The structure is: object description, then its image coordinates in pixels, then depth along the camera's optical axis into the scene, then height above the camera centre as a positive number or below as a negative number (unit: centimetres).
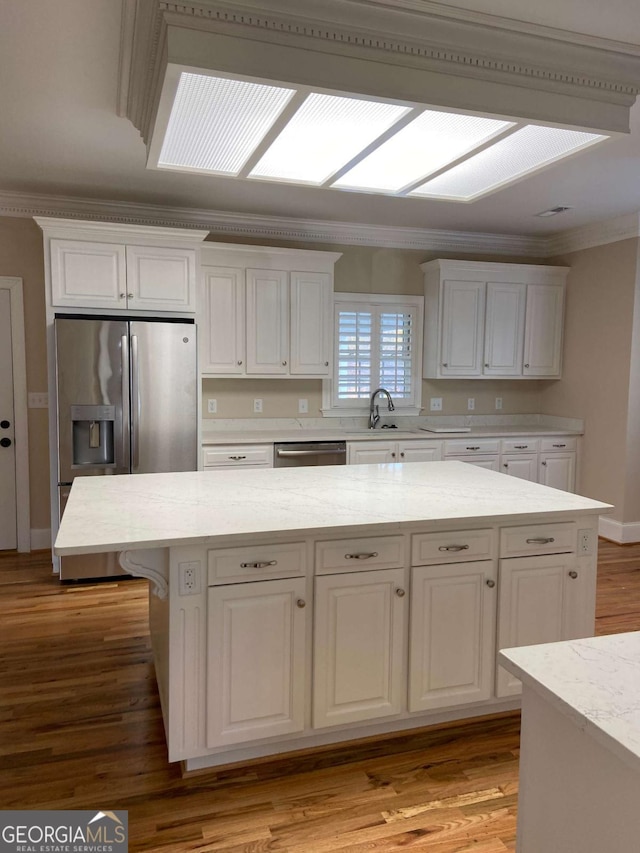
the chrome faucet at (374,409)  541 -30
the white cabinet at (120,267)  403 +69
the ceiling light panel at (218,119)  197 +86
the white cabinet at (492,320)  534 +51
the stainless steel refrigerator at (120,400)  402 -20
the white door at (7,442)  458 -56
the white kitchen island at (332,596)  210 -82
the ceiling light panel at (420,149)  221 +87
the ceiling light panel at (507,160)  235 +89
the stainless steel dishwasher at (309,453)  459 -59
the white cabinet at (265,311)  468 +48
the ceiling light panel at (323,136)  207 +86
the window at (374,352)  537 +21
